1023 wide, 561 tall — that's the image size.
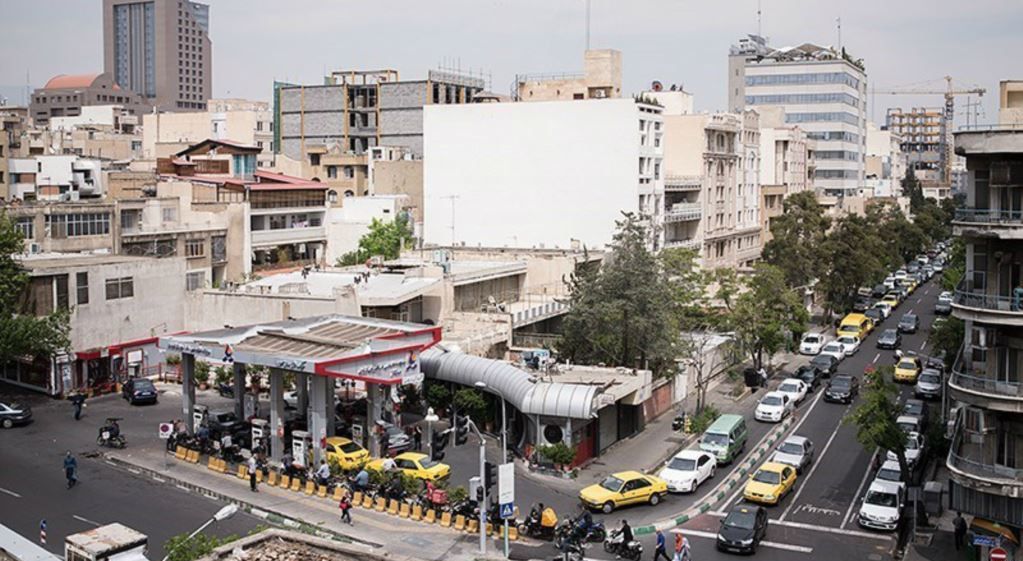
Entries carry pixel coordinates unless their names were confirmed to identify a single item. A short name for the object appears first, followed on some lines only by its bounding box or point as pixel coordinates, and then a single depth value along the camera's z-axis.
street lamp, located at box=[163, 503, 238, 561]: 26.03
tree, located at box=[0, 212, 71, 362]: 53.16
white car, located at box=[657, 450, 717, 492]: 44.69
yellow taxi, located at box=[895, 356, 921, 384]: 67.50
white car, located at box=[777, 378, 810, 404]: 61.75
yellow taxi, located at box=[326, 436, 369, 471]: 44.66
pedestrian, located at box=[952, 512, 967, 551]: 38.58
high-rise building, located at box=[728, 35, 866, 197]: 147.88
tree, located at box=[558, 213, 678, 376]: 56.16
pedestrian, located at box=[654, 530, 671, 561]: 36.12
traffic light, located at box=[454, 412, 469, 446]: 35.38
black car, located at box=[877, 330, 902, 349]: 79.50
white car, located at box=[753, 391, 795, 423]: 58.19
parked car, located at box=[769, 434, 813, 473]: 48.47
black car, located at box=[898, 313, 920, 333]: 86.00
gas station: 44.44
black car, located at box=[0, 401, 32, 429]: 50.78
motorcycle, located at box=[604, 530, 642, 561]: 36.81
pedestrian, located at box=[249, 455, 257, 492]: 42.34
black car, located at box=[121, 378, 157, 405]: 55.89
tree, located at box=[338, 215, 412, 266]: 88.69
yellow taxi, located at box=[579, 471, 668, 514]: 42.09
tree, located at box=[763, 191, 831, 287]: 87.44
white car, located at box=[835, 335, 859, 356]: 77.38
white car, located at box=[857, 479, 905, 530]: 40.75
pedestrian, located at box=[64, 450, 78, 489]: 41.97
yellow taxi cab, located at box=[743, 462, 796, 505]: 43.50
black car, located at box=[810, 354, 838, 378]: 70.25
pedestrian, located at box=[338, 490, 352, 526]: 39.09
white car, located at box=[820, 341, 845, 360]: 74.81
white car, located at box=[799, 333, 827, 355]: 79.25
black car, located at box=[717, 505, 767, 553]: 37.81
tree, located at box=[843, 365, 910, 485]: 42.09
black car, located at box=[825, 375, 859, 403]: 63.06
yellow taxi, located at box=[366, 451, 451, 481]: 42.94
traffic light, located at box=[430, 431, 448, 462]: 36.75
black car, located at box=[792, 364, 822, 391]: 66.94
